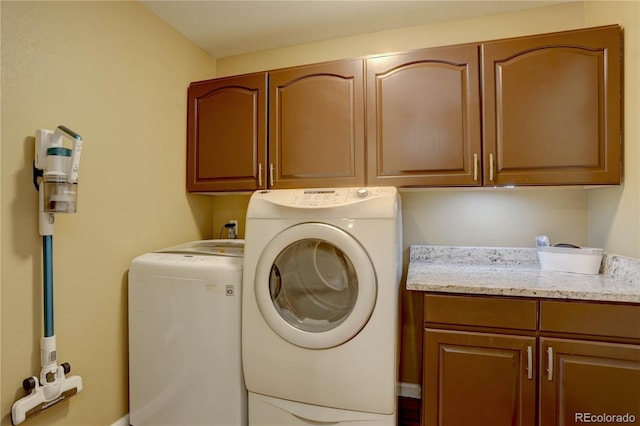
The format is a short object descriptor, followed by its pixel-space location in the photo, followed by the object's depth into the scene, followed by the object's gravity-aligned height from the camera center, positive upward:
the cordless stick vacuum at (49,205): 1.21 +0.04
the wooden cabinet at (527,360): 1.20 -0.61
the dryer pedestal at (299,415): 1.35 -0.91
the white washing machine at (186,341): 1.50 -0.63
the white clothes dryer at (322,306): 1.34 -0.43
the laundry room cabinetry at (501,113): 1.48 +0.51
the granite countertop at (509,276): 1.26 -0.32
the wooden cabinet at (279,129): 1.79 +0.51
